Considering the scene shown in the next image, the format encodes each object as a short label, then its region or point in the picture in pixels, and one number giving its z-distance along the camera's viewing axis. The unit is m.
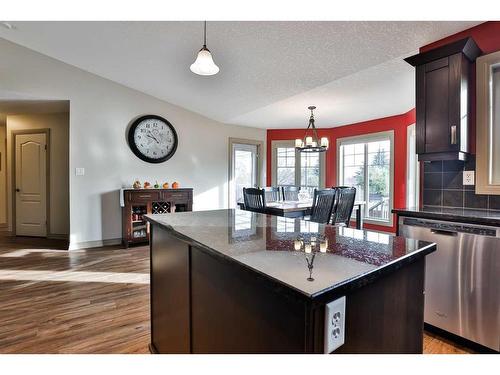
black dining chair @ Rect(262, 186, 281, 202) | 5.01
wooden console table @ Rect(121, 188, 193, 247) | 4.41
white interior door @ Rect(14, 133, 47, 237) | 5.25
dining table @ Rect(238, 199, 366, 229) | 3.40
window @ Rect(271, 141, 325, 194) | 6.73
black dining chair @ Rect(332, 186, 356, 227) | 3.83
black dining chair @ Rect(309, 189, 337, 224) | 3.53
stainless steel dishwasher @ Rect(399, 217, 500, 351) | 1.73
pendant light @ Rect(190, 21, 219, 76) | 2.26
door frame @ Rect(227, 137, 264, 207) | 6.27
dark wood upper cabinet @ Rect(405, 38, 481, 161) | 2.14
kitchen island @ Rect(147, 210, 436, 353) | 0.68
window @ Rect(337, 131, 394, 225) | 5.62
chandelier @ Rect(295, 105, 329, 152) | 4.48
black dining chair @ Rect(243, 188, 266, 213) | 3.56
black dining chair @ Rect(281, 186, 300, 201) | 5.29
